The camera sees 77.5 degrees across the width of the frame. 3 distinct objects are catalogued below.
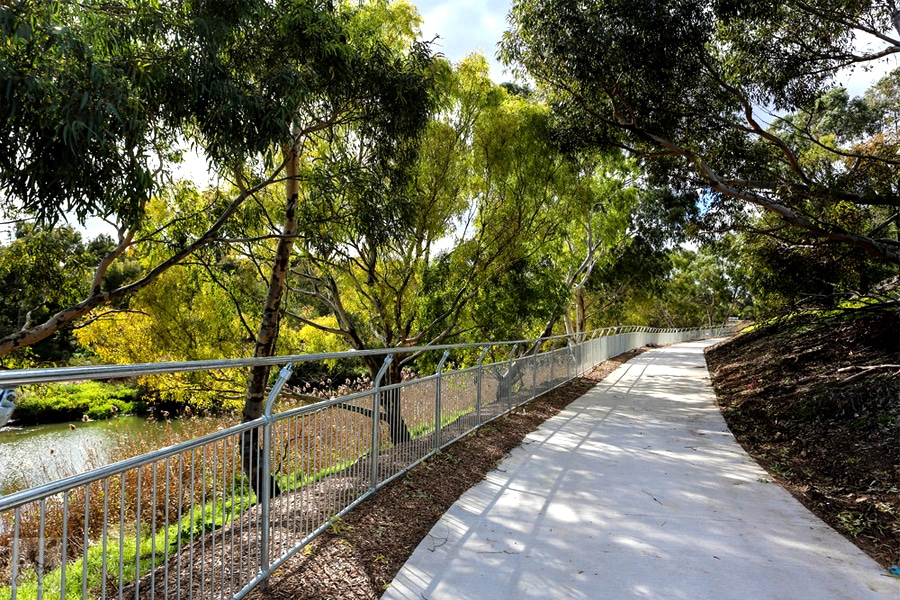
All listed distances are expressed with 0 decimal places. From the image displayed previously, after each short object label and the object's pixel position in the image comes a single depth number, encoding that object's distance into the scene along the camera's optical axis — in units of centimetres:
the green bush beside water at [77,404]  2331
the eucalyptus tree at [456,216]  1152
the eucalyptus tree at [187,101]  480
